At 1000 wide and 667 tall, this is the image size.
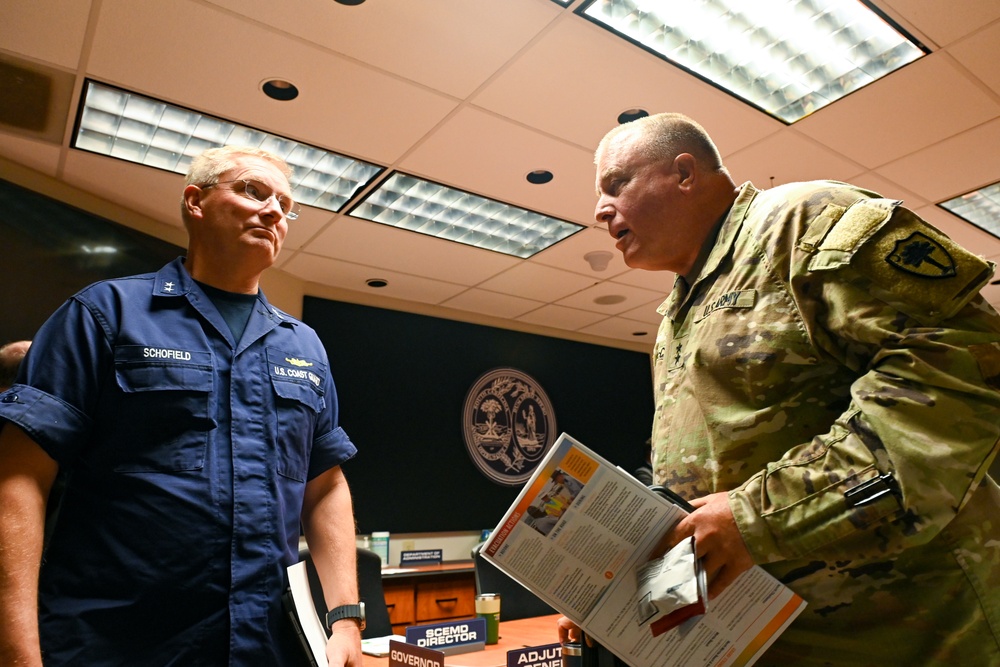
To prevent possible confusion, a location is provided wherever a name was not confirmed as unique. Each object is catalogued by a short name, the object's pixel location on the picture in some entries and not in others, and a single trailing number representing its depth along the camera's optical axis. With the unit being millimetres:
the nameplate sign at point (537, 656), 1577
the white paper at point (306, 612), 1154
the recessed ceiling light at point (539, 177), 3637
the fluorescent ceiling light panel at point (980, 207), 3984
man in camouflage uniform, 852
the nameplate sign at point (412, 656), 1501
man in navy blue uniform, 1044
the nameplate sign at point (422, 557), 4864
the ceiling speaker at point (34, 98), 2748
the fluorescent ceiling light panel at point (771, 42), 2586
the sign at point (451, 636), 1858
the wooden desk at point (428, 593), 4488
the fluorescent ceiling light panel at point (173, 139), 3061
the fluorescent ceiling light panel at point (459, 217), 3926
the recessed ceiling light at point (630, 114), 3094
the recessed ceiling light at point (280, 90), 2844
